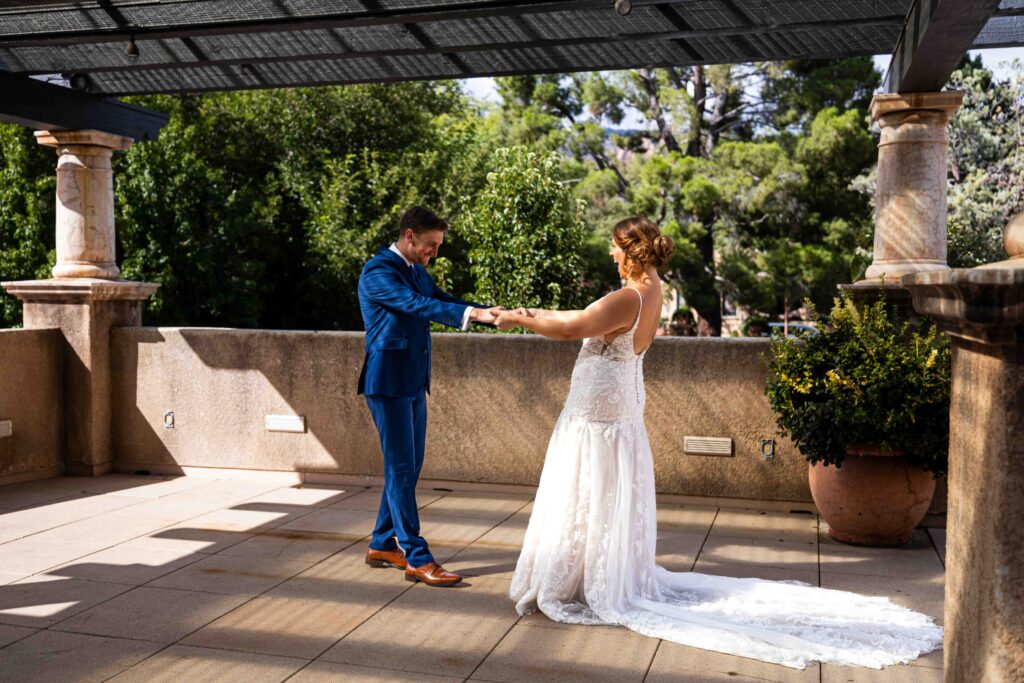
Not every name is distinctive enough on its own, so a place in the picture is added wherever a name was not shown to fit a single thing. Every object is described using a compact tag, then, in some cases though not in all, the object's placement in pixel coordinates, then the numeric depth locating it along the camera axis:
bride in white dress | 4.50
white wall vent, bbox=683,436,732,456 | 6.92
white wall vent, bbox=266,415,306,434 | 7.80
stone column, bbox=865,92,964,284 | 6.38
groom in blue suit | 4.98
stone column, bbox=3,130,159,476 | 8.10
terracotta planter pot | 5.77
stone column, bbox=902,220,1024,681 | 1.94
